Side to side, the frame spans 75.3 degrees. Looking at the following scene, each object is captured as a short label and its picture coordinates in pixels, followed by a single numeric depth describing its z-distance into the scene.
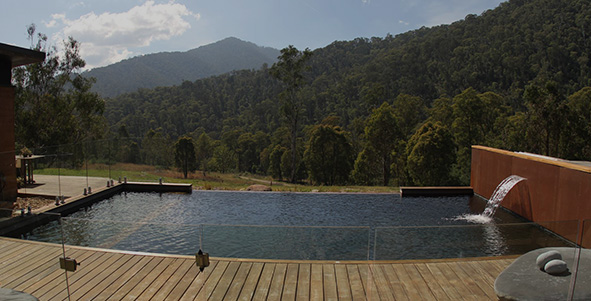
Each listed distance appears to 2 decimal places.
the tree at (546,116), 18.27
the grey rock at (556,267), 3.29
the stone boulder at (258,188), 12.93
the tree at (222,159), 44.28
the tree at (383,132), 24.39
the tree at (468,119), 25.44
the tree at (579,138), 19.28
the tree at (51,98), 20.84
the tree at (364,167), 25.38
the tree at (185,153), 26.08
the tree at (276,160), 39.84
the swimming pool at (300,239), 3.93
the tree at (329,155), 25.19
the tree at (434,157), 18.39
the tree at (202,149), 45.34
